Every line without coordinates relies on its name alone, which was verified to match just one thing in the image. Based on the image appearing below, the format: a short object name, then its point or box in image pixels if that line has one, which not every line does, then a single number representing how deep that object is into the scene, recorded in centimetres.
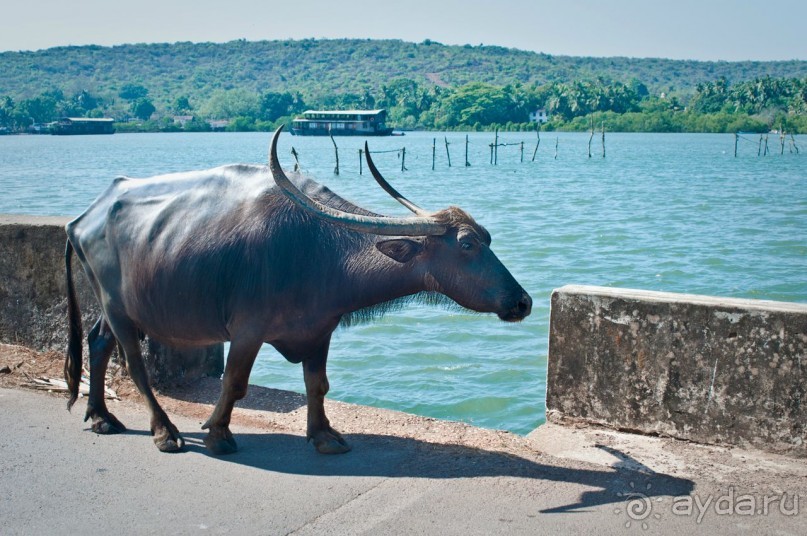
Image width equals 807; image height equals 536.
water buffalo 528
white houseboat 12300
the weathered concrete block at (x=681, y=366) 532
